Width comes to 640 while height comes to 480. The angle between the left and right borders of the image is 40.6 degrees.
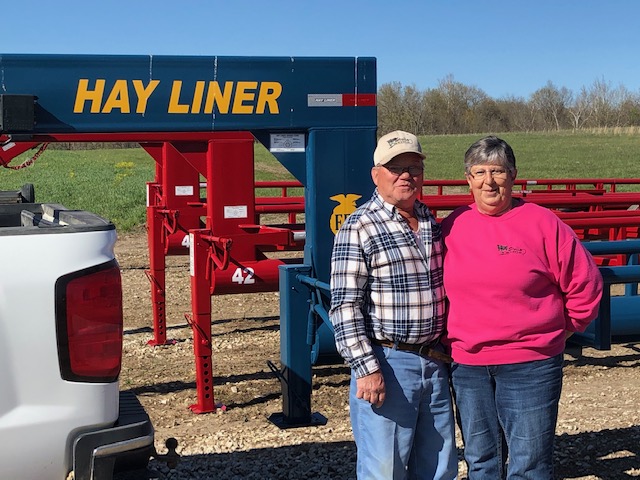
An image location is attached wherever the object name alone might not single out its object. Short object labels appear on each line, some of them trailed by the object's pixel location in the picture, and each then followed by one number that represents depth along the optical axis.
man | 3.06
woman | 3.00
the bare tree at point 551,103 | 90.31
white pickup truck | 2.30
